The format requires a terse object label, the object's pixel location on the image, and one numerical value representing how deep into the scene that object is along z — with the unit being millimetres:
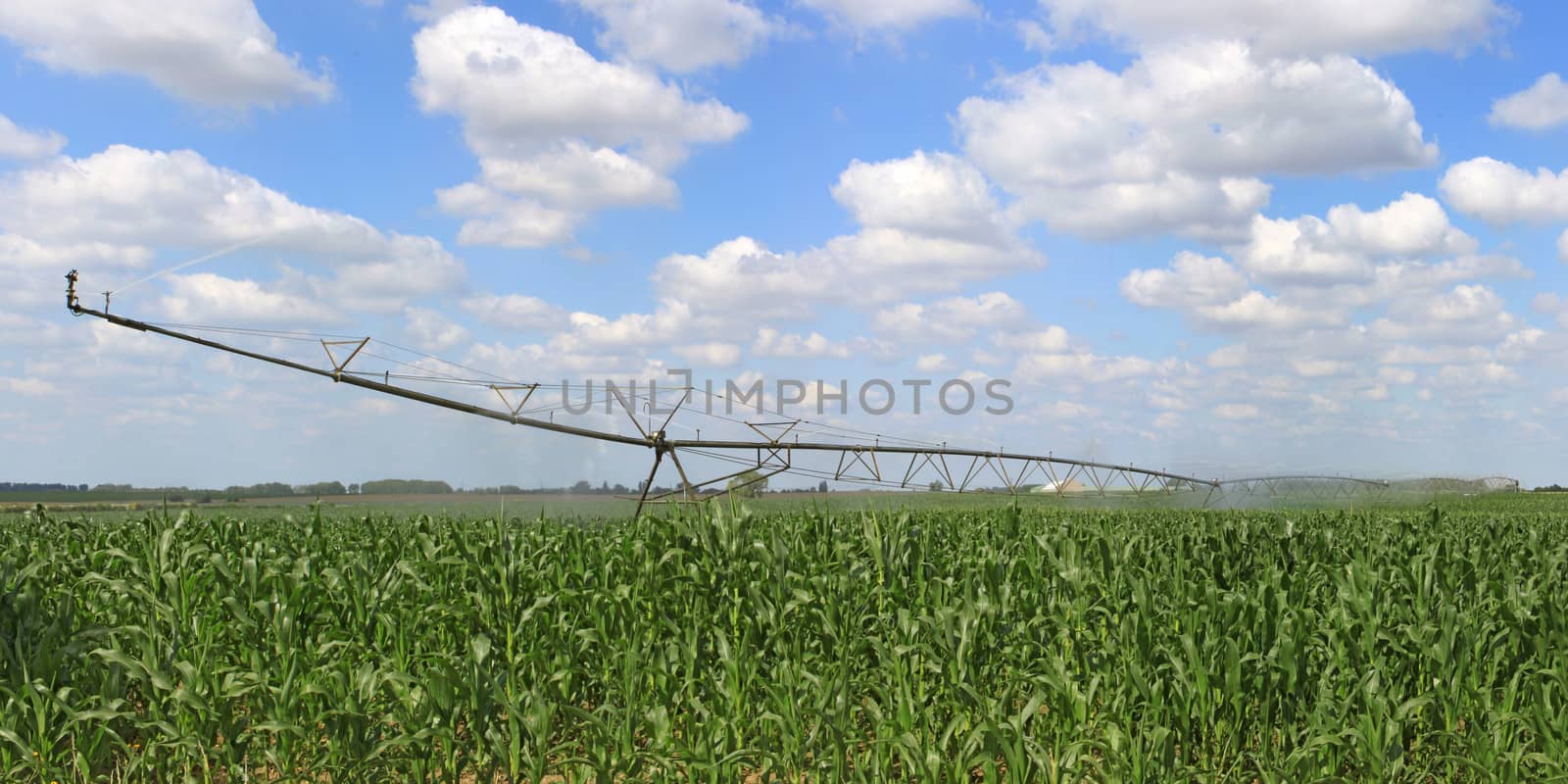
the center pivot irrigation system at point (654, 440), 21672
